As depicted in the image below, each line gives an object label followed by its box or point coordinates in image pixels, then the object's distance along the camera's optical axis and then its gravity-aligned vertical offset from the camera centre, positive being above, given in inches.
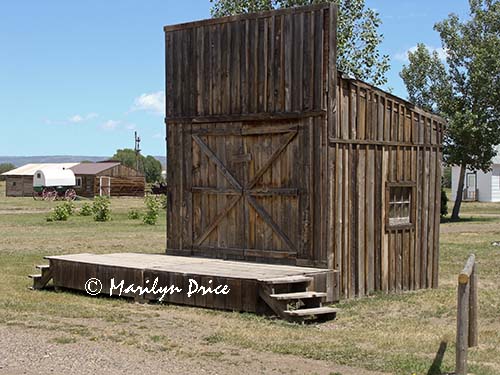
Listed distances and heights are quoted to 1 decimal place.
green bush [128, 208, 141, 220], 1526.8 -43.3
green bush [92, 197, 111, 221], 1459.2 -33.3
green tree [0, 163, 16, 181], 4698.1 +131.3
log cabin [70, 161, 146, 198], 2610.7 +31.1
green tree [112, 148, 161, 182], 4281.5 +147.3
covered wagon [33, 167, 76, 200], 2431.1 +23.0
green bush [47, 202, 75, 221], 1454.2 -39.0
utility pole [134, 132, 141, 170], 3380.9 +198.4
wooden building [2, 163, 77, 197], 2694.4 +28.1
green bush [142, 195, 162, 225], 1375.5 -39.1
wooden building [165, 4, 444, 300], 543.8 +22.6
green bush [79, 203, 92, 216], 1574.8 -37.4
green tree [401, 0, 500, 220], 1456.7 +188.0
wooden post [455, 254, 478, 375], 314.8 -48.9
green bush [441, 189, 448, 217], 1565.0 -25.7
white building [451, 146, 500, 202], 2184.5 +16.1
